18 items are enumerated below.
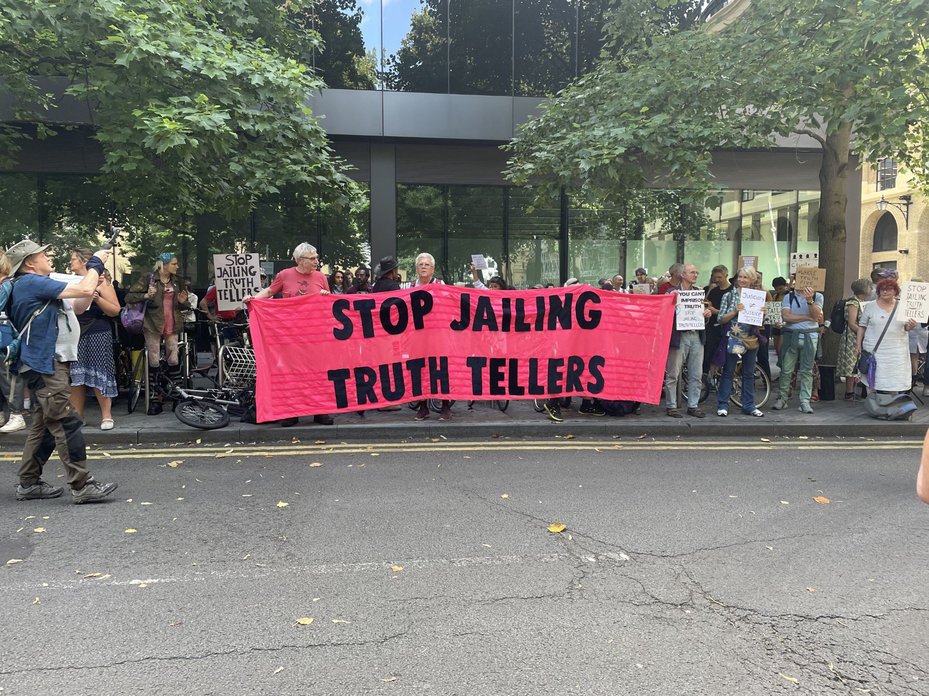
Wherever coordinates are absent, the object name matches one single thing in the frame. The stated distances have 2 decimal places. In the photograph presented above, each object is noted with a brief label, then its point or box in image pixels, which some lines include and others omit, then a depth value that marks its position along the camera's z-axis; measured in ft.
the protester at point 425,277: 28.02
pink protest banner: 26.35
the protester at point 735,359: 28.60
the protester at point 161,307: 28.14
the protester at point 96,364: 25.93
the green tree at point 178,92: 26.37
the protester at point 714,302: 32.27
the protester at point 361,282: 37.36
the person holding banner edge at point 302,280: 27.07
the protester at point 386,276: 28.99
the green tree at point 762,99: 28.22
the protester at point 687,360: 28.50
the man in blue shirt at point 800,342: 30.17
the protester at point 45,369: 17.11
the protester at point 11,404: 25.52
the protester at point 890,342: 28.09
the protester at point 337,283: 44.02
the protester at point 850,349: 33.58
